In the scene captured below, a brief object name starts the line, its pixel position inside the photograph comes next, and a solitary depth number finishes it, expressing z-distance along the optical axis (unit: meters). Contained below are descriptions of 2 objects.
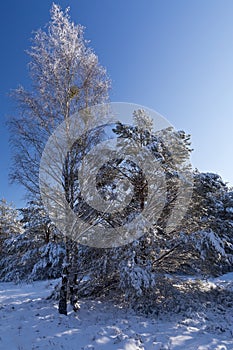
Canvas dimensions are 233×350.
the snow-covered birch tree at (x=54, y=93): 5.95
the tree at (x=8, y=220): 18.58
